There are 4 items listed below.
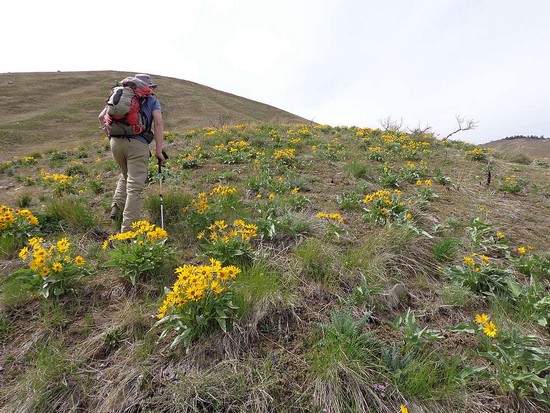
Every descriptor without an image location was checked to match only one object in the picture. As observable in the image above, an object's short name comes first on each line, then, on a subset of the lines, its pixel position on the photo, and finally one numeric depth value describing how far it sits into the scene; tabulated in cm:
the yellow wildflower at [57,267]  279
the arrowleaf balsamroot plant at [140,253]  300
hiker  392
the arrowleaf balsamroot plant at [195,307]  231
